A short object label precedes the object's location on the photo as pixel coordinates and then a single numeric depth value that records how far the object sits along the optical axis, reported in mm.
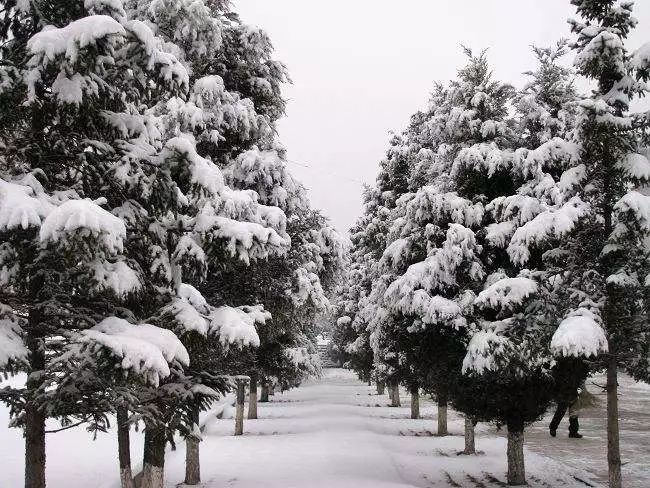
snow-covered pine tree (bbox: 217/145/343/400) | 13531
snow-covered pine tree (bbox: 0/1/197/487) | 5574
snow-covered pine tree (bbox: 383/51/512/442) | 14484
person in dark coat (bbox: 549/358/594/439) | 13187
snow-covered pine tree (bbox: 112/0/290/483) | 7832
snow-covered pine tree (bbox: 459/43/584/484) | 12453
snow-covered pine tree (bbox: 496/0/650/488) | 10859
